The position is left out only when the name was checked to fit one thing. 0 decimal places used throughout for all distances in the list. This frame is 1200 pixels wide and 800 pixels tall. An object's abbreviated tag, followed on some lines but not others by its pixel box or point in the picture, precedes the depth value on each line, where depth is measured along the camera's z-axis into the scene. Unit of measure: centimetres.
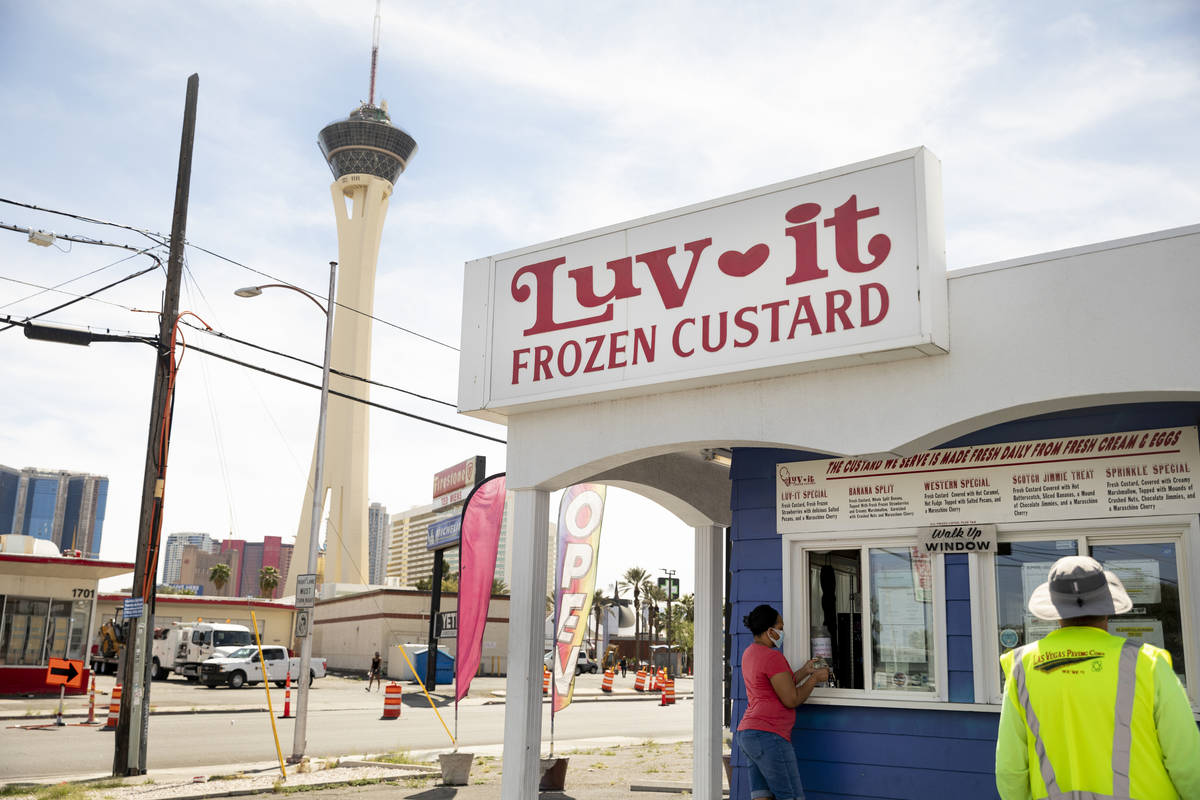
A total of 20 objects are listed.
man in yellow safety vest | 353
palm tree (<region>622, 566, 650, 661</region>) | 9462
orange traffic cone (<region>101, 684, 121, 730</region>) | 2021
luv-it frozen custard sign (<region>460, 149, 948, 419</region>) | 746
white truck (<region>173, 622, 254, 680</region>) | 3731
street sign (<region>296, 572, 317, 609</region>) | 1591
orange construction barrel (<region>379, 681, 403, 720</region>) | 2436
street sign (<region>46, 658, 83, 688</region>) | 1849
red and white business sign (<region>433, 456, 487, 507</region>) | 4431
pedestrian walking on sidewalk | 3922
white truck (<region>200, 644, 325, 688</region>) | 3509
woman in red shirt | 761
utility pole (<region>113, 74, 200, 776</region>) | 1388
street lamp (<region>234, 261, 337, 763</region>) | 1509
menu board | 715
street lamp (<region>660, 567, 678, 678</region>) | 4119
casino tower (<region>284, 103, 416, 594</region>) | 8631
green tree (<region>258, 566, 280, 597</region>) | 9400
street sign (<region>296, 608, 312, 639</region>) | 1581
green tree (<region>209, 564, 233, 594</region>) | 8969
